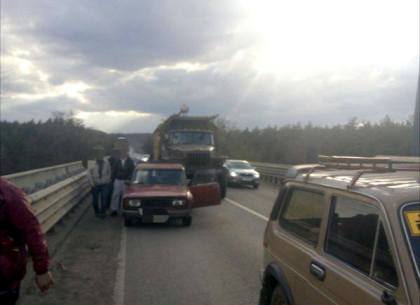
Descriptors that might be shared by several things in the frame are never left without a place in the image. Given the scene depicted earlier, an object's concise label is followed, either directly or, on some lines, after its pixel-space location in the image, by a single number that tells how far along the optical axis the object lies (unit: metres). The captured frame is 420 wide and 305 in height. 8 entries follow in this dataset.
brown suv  3.19
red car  12.83
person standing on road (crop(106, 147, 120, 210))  15.00
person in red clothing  3.70
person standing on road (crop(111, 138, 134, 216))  15.06
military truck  21.89
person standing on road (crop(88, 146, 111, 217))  14.37
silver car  27.08
